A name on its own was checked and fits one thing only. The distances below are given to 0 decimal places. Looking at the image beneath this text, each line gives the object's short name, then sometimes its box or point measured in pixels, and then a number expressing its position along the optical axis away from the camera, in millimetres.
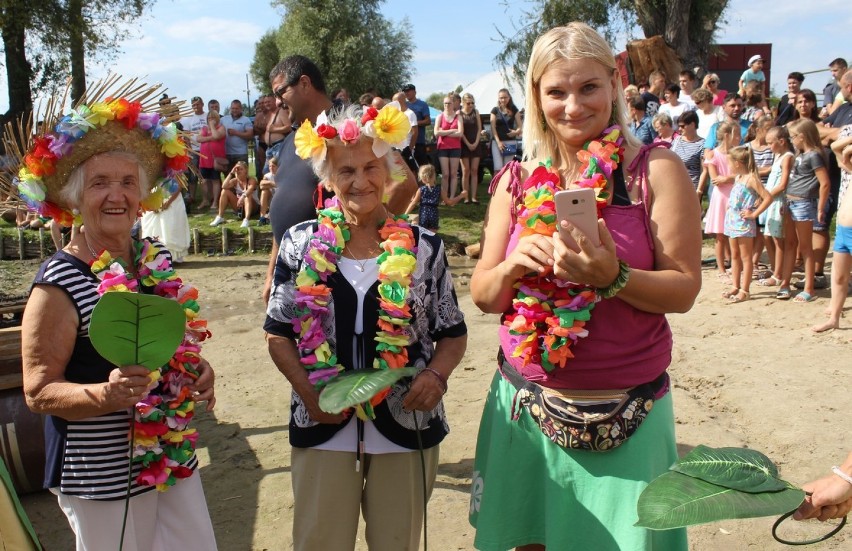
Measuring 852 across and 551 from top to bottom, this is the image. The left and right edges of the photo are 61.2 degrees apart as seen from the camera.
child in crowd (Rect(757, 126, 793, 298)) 7340
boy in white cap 12406
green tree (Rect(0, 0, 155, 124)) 18000
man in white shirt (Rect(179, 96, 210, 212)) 14070
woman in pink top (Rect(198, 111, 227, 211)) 14391
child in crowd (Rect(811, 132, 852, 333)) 5707
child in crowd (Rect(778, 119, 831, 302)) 7246
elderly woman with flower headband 2334
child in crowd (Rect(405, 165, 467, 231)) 10548
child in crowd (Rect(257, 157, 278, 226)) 12239
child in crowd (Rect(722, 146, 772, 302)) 7512
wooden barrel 3828
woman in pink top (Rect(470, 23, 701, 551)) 2102
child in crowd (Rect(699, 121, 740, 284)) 8109
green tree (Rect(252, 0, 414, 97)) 33375
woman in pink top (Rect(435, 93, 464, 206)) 13391
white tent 20403
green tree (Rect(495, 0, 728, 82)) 19016
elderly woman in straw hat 2164
